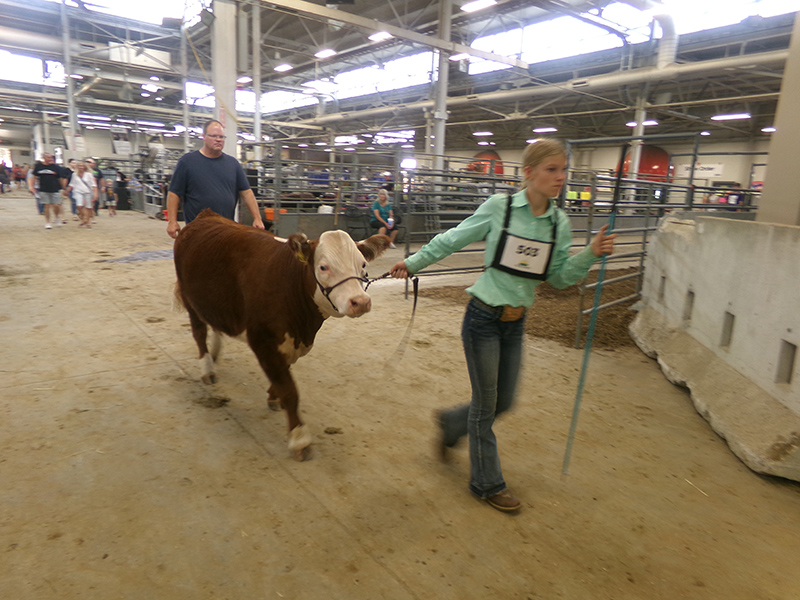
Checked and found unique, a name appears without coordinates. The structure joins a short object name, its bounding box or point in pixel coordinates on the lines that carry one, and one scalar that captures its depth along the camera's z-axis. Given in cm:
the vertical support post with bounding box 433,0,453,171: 1373
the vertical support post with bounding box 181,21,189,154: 1750
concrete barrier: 268
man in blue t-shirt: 383
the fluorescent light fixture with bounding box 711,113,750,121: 1698
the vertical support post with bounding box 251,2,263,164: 1353
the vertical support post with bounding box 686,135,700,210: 607
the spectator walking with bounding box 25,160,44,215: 1191
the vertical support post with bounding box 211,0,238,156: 1009
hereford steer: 234
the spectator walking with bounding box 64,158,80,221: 1319
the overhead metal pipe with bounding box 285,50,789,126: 1221
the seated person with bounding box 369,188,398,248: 970
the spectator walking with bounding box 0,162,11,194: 2794
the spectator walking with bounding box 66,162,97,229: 1195
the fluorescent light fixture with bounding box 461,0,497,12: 1160
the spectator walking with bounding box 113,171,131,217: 1922
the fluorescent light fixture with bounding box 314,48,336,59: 1686
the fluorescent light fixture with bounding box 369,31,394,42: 1343
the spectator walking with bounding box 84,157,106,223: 1549
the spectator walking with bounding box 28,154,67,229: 1100
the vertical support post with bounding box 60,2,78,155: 1667
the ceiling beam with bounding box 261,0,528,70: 1103
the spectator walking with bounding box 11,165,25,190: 3598
